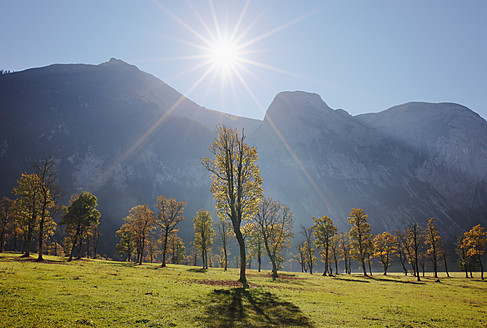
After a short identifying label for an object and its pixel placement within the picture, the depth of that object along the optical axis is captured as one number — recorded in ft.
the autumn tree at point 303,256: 288.51
